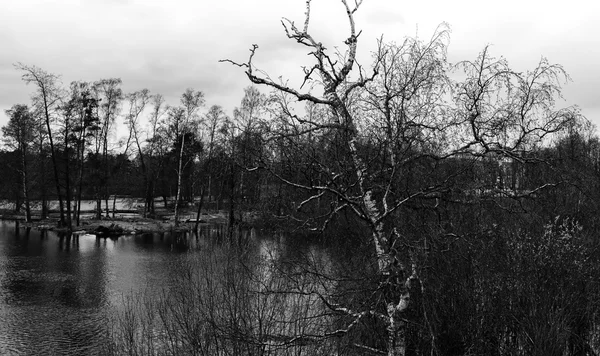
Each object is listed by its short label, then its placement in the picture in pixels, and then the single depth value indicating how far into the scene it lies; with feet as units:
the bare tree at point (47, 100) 144.46
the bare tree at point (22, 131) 162.50
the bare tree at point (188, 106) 160.56
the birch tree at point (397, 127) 30.78
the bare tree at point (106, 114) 163.22
